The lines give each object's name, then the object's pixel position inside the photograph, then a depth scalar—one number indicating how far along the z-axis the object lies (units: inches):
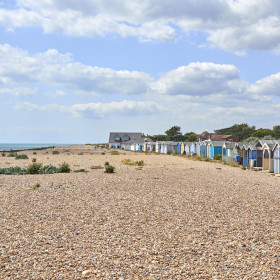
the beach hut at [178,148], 3122.5
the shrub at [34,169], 1168.8
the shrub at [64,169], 1207.6
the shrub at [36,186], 797.7
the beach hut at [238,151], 1768.0
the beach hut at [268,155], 1387.8
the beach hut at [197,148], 2536.9
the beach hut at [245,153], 1641.2
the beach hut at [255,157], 1565.0
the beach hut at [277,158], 1342.3
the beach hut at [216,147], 2230.6
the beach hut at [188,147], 2815.2
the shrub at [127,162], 1647.4
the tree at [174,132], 5969.5
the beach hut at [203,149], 2465.6
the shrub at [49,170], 1192.9
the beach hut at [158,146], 3629.2
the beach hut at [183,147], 2955.2
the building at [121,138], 5561.0
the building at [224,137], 4645.2
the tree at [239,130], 5128.0
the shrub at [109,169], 1150.8
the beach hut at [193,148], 2649.6
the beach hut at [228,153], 1889.8
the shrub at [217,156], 2146.8
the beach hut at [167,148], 3259.4
